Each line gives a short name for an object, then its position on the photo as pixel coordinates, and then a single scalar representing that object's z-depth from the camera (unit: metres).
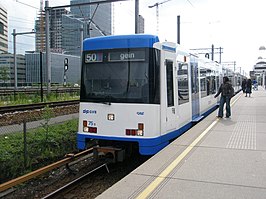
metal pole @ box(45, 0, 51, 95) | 19.89
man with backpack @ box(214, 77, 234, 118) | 12.19
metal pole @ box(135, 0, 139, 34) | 16.78
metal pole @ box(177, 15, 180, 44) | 22.71
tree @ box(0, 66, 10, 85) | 49.51
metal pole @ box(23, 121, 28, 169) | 7.80
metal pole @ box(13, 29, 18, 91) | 33.17
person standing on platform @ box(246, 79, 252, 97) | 26.67
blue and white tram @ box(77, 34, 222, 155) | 7.00
